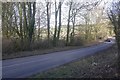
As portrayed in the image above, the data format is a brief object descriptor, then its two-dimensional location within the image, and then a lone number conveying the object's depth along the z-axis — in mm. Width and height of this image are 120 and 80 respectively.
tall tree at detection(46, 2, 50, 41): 14101
